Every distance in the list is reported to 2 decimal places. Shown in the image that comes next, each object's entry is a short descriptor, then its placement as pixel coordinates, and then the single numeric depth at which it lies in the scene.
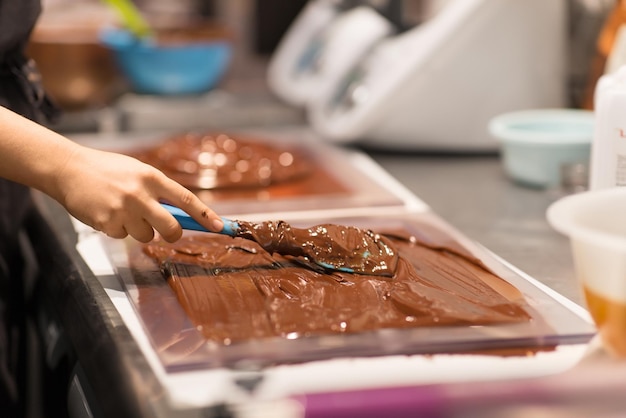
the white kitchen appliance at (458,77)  2.18
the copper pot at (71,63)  2.57
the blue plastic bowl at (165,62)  2.77
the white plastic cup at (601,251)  1.38
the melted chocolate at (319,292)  1.45
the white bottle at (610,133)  1.67
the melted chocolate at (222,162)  2.05
